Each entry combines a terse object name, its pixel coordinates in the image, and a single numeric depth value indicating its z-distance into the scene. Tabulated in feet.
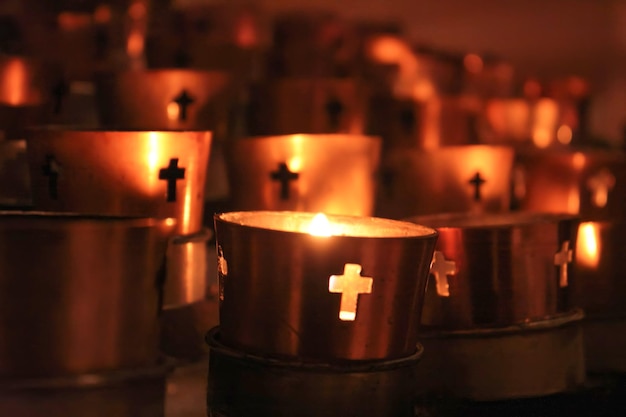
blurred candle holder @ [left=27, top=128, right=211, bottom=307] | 1.69
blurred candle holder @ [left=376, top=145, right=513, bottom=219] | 2.12
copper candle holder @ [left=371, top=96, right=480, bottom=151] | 2.40
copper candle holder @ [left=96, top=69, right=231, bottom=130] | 2.03
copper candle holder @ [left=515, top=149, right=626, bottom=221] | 2.25
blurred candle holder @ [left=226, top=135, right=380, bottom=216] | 1.88
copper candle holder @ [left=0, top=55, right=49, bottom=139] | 2.01
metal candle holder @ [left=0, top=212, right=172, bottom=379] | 1.46
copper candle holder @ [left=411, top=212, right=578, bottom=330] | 1.73
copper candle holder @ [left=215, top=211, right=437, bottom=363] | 1.50
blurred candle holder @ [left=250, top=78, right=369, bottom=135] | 2.21
